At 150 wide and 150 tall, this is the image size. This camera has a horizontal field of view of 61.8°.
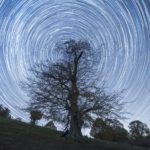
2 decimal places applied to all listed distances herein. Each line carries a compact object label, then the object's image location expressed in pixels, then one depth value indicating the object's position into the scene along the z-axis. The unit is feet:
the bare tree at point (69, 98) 48.04
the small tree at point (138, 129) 159.14
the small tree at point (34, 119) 113.52
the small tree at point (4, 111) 156.41
